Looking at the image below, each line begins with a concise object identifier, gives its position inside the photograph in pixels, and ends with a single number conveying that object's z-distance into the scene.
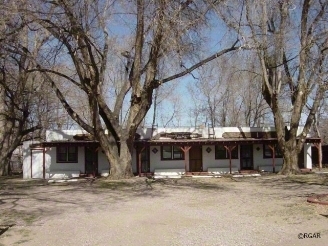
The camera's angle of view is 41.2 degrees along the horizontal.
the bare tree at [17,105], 29.09
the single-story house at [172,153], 29.42
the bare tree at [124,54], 17.66
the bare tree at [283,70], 22.97
